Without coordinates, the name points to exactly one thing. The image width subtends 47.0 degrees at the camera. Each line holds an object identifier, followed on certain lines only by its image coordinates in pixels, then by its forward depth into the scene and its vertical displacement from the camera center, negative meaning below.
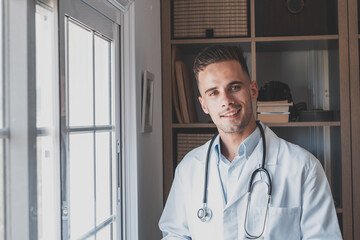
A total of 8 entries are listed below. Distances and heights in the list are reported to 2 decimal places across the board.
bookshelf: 2.40 +0.24
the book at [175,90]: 2.51 +0.21
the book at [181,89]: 2.51 +0.21
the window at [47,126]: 1.15 +0.00
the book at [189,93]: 2.57 +0.19
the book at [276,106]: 2.50 +0.10
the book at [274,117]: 2.50 +0.03
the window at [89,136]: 1.33 -0.04
